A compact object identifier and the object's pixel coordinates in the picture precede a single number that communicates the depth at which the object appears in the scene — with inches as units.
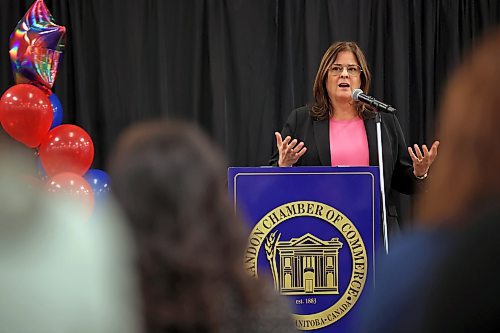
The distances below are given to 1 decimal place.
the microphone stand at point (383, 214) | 219.8
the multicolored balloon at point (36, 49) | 298.7
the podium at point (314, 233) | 217.6
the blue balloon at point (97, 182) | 304.1
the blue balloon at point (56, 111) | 311.3
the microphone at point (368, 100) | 233.8
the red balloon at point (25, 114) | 285.3
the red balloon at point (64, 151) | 293.3
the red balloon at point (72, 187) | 279.3
